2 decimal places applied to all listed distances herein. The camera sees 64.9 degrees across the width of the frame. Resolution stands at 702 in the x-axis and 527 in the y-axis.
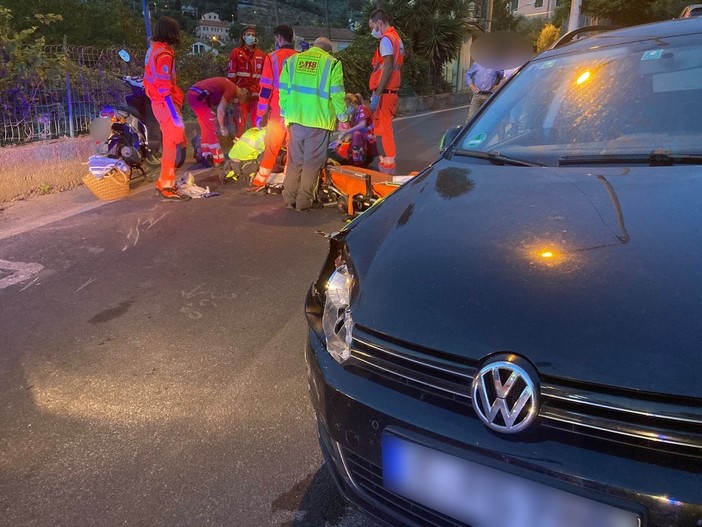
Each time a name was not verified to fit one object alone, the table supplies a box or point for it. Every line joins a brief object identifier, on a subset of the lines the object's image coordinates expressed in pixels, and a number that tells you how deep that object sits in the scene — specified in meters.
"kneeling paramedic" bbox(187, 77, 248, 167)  8.38
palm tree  20.41
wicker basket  6.57
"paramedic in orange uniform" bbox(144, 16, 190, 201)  6.42
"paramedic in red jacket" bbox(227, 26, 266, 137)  9.97
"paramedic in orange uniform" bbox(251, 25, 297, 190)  7.04
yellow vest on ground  7.41
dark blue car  1.28
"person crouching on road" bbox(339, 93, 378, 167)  7.38
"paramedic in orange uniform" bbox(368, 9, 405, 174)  7.45
